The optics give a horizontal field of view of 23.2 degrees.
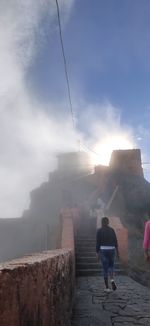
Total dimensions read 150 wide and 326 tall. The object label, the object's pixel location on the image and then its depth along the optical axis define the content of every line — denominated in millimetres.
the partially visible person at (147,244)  7337
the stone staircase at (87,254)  11273
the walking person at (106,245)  8617
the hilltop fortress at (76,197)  24609
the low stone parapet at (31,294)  1696
